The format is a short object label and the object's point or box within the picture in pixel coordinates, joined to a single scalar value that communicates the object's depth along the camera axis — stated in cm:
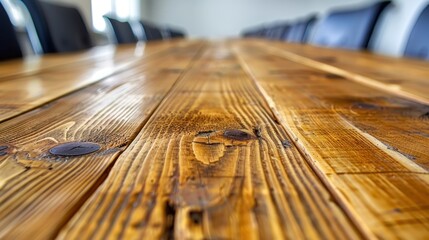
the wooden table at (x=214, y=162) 13
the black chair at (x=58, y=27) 121
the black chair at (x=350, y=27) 133
